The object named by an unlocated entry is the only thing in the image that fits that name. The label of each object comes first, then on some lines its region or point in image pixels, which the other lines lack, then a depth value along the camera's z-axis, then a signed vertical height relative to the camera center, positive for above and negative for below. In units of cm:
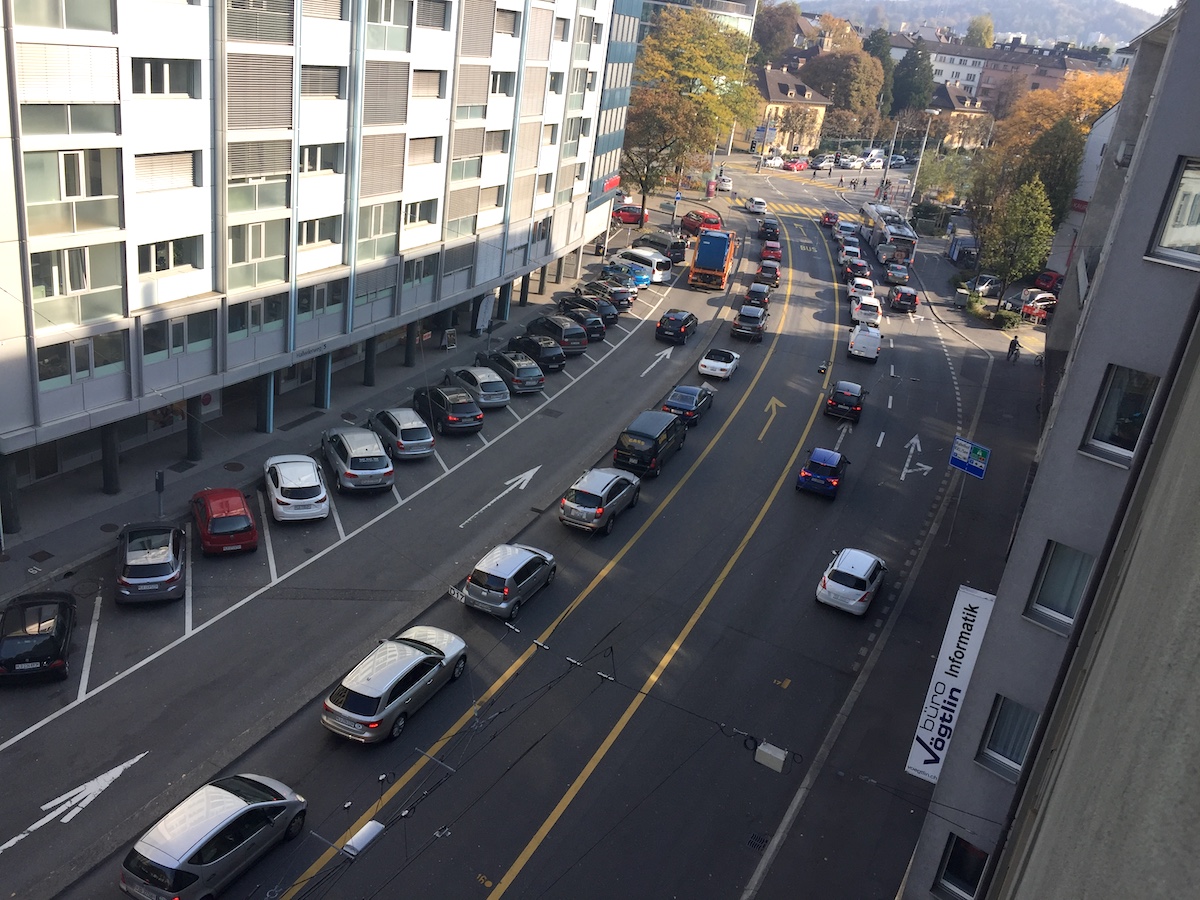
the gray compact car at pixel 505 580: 2397 -1225
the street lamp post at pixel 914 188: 9776 -791
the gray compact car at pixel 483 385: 3706 -1212
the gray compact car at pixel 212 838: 1516 -1241
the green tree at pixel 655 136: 7131 -472
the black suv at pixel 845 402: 3984 -1158
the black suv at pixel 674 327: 4838 -1177
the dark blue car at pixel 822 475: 3244 -1178
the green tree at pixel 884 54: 15712 +710
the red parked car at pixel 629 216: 7731 -1112
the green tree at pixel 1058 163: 7106 -266
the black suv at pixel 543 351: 4250 -1209
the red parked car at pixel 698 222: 7656 -1086
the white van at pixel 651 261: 6131 -1140
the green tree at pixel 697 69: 7956 +20
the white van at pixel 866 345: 4862 -1138
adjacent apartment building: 497 -346
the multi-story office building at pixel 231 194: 2327 -514
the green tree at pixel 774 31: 17519 +903
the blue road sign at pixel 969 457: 2792 -916
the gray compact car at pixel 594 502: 2859 -1206
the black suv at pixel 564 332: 4459 -1184
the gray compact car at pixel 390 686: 1941 -1243
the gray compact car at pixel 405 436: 3212 -1237
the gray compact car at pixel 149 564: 2277 -1239
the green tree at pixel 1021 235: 5912 -650
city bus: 7450 -996
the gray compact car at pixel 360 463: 2945 -1227
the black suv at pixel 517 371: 3916 -1212
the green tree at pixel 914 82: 15550 +324
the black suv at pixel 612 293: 5278 -1167
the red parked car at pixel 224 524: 2523 -1244
